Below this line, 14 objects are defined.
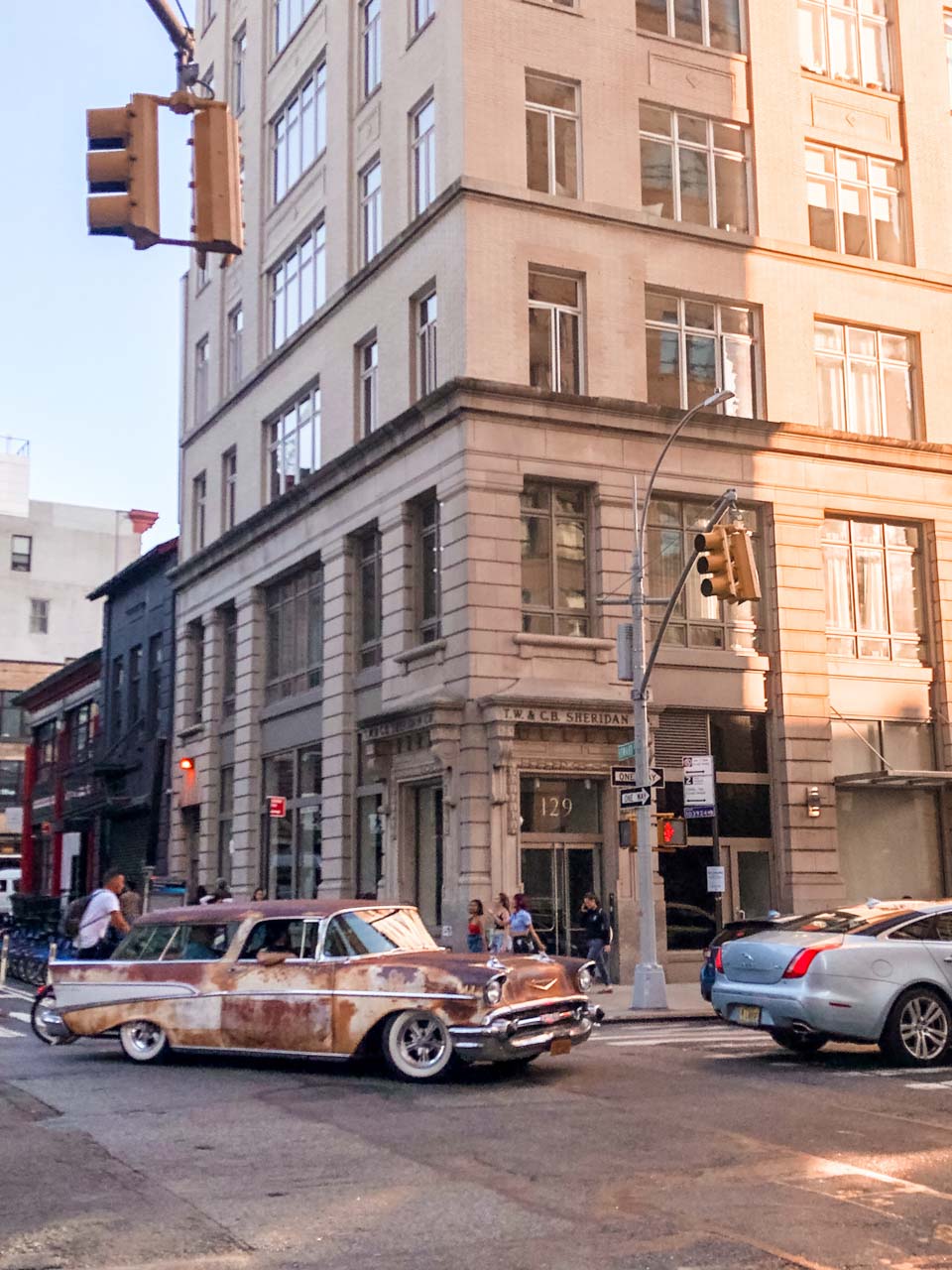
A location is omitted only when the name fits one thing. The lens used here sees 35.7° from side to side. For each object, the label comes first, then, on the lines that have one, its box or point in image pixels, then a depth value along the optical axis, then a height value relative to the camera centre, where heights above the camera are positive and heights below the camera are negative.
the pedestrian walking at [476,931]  24.16 -0.92
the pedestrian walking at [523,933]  24.25 -0.97
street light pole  21.39 +0.61
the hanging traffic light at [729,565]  18.50 +3.80
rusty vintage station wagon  12.82 -1.05
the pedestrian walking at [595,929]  24.91 -0.95
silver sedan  13.83 -1.08
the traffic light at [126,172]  7.32 +3.47
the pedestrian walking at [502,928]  24.05 -0.89
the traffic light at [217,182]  7.30 +3.44
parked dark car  18.73 -0.82
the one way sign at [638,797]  22.00 +1.10
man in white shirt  18.47 -0.55
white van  66.62 +0.00
